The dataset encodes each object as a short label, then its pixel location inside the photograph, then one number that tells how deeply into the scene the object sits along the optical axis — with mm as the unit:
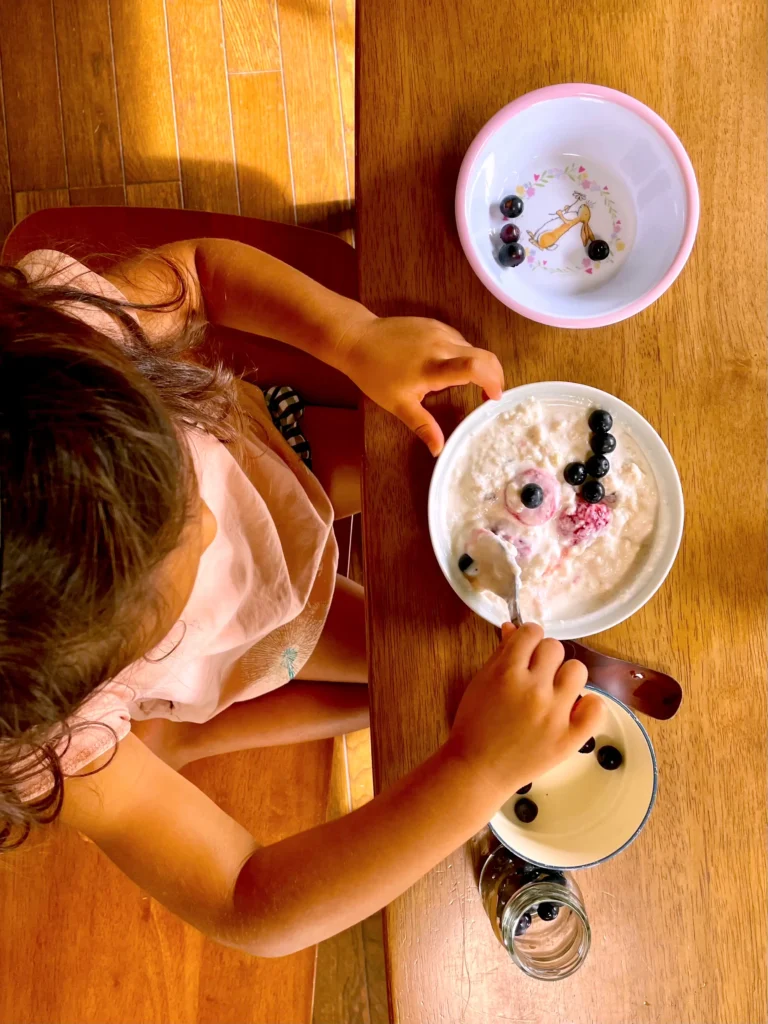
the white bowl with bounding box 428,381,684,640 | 579
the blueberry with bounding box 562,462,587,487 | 585
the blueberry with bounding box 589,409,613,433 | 580
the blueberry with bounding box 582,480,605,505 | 587
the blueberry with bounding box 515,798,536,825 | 595
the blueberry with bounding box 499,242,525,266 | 623
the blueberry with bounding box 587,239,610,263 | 632
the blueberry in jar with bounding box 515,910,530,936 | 563
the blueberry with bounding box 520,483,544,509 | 581
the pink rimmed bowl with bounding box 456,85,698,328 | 593
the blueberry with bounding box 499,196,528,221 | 629
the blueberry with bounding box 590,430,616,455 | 582
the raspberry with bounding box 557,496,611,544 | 589
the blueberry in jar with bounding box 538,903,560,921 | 557
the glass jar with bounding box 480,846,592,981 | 558
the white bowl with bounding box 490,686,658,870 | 563
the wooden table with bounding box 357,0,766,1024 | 583
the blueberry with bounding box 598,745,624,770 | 591
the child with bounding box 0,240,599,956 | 433
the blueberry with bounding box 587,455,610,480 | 584
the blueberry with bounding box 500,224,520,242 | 632
